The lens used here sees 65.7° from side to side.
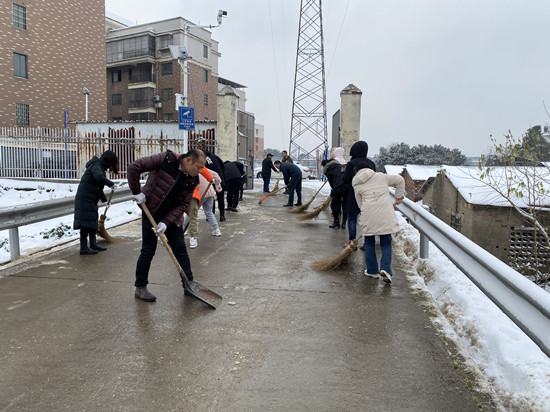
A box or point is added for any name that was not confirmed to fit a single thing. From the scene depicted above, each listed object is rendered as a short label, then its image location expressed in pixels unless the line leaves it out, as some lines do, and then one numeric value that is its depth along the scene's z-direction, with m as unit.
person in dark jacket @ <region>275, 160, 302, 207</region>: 12.42
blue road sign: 14.09
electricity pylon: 29.02
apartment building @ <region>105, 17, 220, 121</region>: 43.97
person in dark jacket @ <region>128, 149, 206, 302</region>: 4.44
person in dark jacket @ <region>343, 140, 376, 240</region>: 5.76
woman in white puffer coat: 5.16
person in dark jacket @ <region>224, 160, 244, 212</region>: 10.80
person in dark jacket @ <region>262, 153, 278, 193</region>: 15.69
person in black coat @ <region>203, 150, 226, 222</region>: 9.03
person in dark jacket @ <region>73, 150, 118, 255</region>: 6.40
